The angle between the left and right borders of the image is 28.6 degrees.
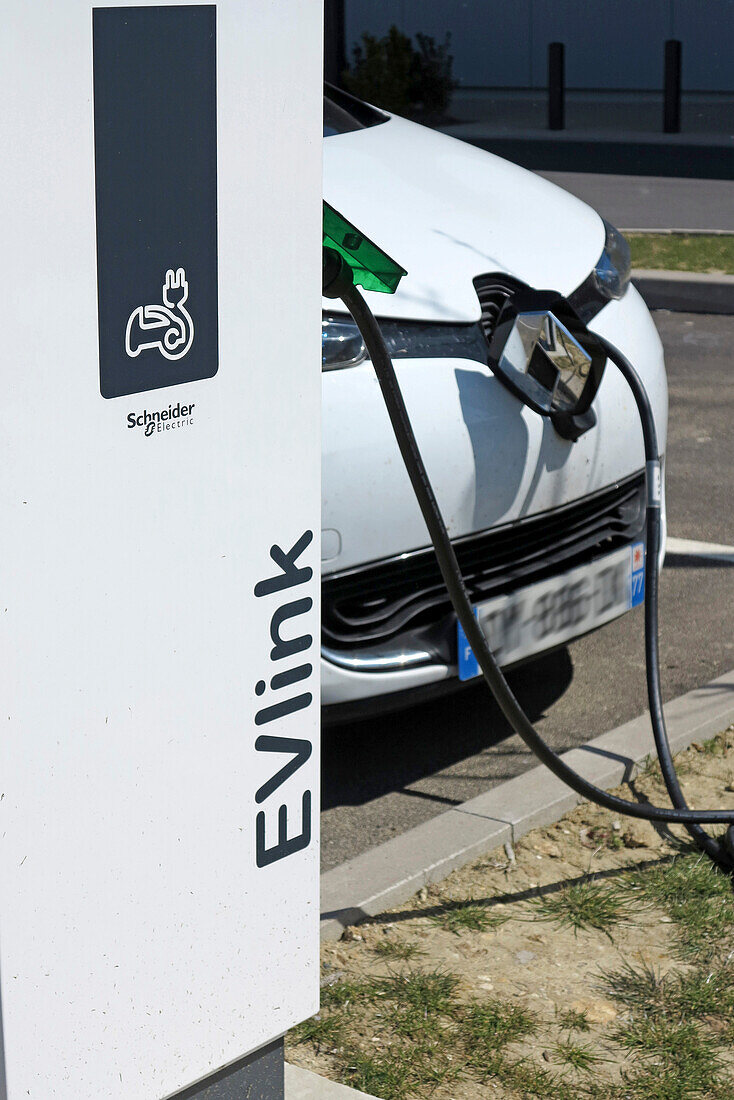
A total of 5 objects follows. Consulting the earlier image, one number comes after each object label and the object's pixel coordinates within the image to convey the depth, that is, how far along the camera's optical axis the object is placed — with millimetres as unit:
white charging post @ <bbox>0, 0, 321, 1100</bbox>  1373
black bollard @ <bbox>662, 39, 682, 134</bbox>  19641
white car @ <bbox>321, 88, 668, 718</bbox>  2855
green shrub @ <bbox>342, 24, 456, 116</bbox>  21219
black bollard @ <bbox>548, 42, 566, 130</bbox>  20250
